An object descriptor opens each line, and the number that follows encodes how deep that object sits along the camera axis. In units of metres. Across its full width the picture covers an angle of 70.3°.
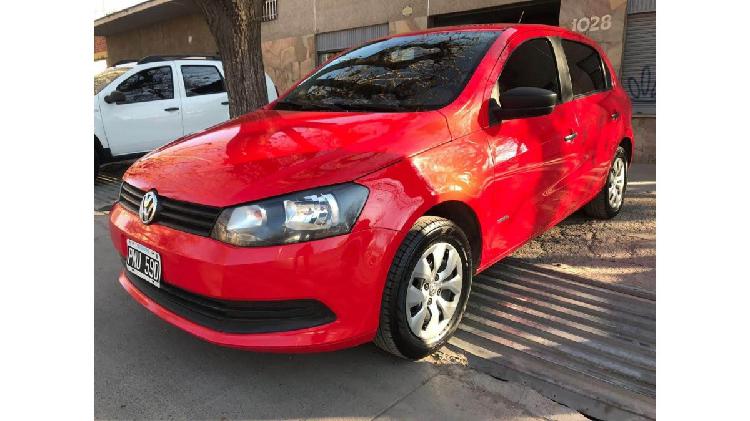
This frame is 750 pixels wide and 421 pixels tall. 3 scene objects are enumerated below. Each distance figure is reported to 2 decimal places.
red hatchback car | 2.09
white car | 6.94
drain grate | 2.36
